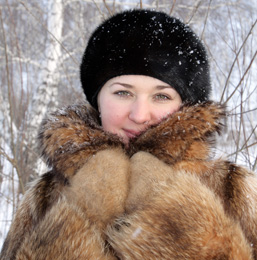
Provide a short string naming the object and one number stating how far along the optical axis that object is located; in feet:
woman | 4.55
